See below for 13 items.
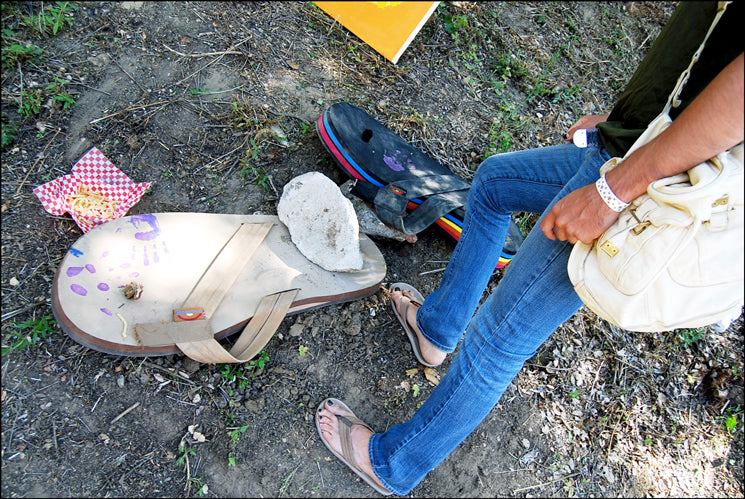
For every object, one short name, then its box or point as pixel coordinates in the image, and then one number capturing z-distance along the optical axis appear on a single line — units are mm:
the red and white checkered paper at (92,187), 1895
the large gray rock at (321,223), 2027
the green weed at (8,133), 1981
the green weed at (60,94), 2119
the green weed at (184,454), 1690
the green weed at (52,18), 2219
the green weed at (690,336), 2539
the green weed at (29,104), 2047
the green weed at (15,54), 2119
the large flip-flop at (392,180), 2211
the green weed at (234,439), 1738
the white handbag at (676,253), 979
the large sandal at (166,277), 1662
